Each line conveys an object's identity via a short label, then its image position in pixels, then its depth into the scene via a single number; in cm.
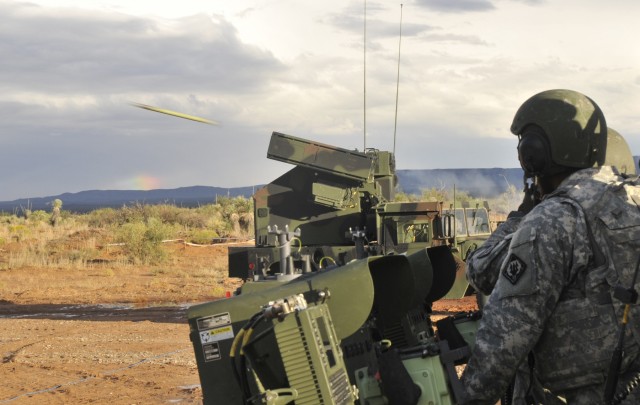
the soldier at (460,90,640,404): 312
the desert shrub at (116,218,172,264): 2945
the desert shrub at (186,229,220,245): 3628
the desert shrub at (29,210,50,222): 5239
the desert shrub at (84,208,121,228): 4634
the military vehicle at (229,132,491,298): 1467
